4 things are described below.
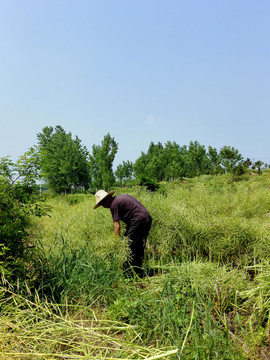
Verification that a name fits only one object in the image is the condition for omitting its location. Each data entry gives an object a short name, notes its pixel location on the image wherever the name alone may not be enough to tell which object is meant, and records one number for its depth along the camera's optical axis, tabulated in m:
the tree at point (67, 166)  30.85
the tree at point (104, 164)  26.31
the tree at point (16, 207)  3.01
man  4.58
